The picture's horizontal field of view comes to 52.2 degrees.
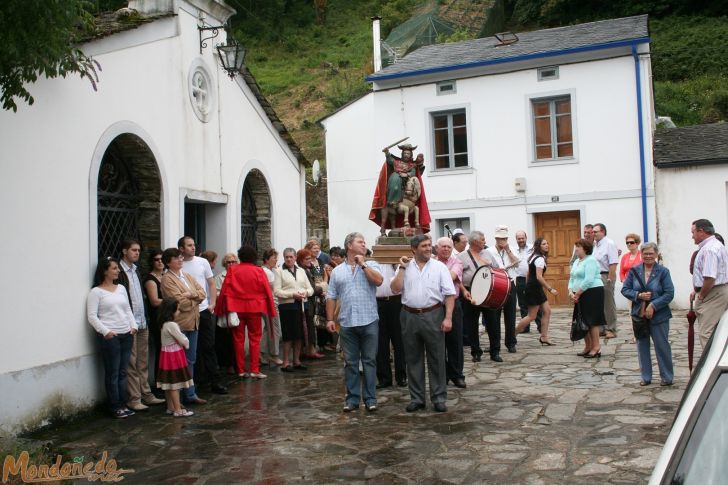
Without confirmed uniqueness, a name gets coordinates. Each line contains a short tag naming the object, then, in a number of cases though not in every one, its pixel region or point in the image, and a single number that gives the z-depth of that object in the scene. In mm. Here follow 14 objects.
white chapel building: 7246
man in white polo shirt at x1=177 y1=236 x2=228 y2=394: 9177
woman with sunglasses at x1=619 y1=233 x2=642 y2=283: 11383
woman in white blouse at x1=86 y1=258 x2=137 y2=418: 7805
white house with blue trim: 16688
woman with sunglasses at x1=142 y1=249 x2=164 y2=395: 8508
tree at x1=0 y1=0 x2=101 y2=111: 5258
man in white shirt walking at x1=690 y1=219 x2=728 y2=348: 7730
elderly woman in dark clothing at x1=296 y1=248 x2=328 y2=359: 11344
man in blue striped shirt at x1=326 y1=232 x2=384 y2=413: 7785
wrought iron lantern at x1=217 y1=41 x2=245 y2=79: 11094
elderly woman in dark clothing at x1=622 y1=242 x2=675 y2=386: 8062
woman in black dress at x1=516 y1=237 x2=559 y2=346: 10984
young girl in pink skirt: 7754
